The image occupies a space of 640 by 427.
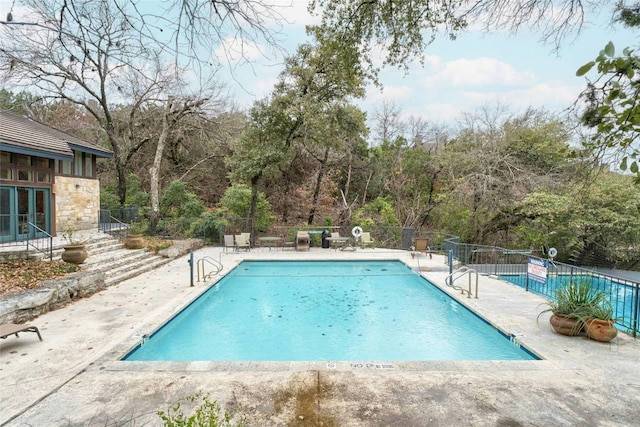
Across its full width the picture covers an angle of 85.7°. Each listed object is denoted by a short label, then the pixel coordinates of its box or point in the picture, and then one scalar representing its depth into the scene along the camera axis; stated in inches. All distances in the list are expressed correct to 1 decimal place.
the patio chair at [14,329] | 183.8
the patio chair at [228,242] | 557.6
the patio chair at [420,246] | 519.2
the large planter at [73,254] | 342.0
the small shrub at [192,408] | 125.5
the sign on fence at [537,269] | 296.2
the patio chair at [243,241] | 552.4
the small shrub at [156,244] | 494.6
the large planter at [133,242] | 474.0
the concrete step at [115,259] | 360.8
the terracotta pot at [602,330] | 201.5
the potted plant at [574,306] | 211.6
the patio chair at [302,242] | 583.8
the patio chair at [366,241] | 591.8
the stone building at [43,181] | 408.5
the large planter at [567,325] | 211.2
